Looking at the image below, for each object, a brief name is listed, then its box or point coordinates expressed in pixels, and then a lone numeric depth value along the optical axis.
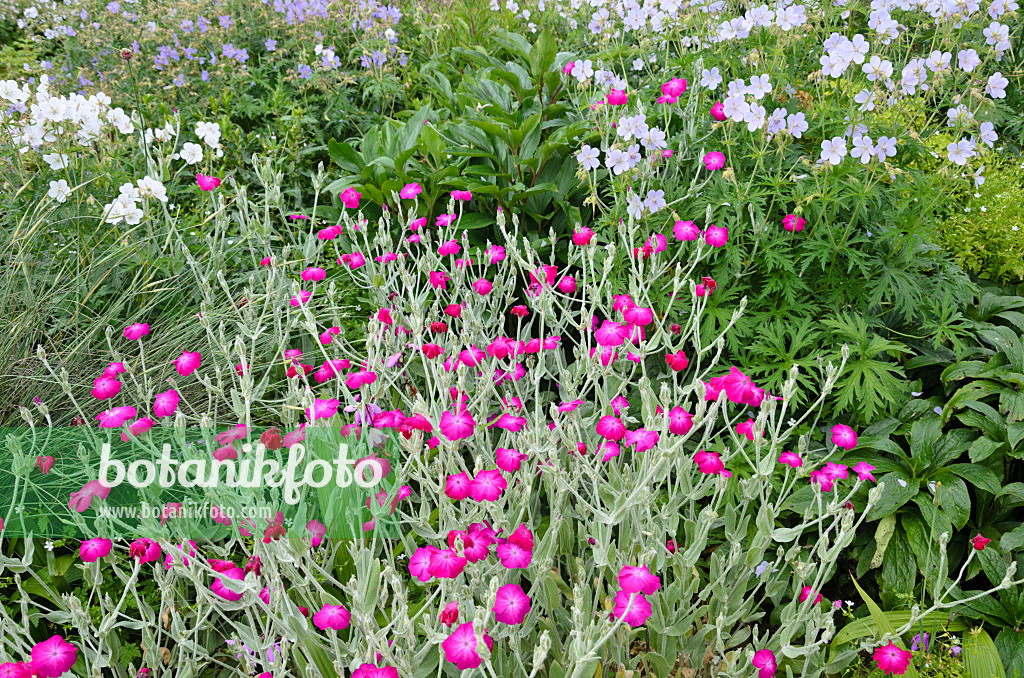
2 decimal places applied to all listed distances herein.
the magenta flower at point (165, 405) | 1.05
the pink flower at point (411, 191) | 1.39
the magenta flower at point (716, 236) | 1.22
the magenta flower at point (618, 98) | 1.32
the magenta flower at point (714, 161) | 1.30
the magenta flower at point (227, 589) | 1.00
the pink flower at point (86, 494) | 1.03
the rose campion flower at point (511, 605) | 0.98
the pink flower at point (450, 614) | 0.95
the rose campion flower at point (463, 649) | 0.91
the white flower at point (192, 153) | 1.44
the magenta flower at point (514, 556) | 1.00
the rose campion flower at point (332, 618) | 1.00
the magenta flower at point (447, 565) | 0.96
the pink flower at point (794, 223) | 1.28
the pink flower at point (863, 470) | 1.13
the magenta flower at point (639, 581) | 0.98
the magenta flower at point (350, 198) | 1.35
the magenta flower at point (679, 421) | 1.04
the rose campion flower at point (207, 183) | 1.36
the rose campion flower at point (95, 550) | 1.01
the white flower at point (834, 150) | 1.26
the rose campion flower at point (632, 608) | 0.96
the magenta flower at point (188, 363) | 1.09
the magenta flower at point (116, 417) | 1.03
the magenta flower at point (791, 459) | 1.10
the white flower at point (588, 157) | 1.37
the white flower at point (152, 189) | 1.33
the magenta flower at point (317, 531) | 1.05
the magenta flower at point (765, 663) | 1.04
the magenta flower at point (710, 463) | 1.07
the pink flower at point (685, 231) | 1.28
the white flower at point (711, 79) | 1.35
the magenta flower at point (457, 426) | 1.03
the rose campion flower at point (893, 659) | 1.03
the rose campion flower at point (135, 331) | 1.15
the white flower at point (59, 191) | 1.35
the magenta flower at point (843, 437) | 1.12
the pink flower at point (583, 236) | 1.25
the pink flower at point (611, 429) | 1.02
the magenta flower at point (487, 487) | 1.00
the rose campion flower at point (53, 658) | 0.96
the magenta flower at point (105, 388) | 1.07
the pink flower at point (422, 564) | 1.01
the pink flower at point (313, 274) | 1.25
